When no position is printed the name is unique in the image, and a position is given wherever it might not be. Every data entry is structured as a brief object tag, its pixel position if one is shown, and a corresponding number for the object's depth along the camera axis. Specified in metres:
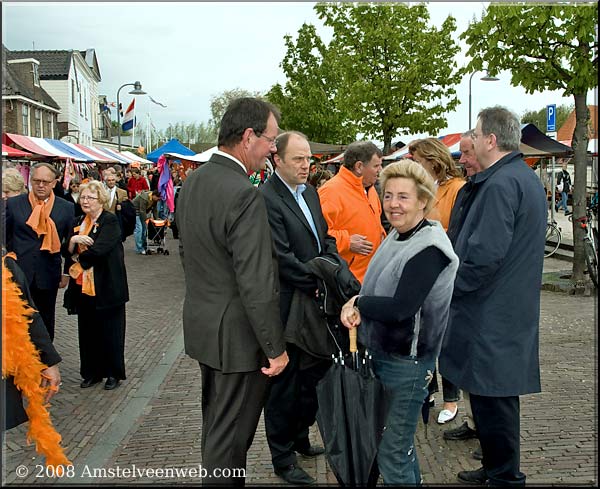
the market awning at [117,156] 29.18
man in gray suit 2.89
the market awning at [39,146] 16.94
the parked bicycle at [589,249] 9.54
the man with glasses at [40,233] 5.53
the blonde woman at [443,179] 4.57
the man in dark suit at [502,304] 3.27
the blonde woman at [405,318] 2.88
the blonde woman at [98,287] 5.49
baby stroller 15.48
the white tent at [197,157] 15.91
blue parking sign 14.38
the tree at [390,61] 19.23
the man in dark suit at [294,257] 3.75
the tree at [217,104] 38.50
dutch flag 34.00
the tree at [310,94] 29.23
